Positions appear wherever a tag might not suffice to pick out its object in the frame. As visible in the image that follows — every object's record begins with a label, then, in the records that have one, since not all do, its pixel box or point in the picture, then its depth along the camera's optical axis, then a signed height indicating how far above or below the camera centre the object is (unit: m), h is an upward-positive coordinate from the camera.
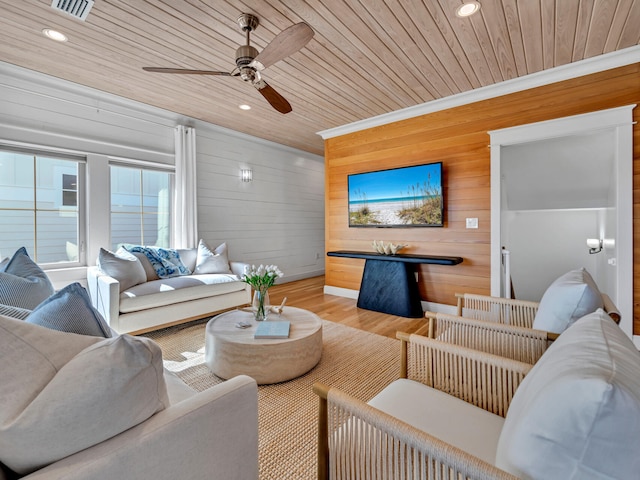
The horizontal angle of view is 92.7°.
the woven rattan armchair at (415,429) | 0.80 -0.61
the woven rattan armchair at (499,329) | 1.47 -0.52
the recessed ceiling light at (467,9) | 2.07 +1.59
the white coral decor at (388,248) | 4.05 -0.12
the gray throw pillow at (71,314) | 0.92 -0.23
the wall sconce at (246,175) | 5.09 +1.11
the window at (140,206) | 3.87 +0.47
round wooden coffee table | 2.10 -0.80
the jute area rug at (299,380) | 1.52 -1.02
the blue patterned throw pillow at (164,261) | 3.55 -0.23
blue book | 2.17 -0.66
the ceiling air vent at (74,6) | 2.04 +1.62
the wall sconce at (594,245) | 3.86 -0.10
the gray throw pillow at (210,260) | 3.88 -0.25
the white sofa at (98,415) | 0.66 -0.42
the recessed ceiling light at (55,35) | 2.38 +1.65
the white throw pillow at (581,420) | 0.57 -0.37
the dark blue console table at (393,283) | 3.72 -0.57
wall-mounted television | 3.78 +0.56
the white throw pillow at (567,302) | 1.35 -0.30
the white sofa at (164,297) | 2.87 -0.59
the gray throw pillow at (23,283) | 1.38 -0.20
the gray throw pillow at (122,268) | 3.05 -0.27
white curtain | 4.22 +0.68
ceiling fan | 1.90 +1.28
